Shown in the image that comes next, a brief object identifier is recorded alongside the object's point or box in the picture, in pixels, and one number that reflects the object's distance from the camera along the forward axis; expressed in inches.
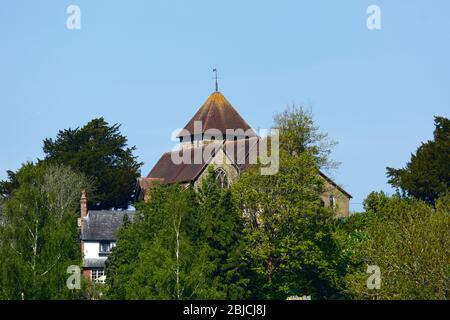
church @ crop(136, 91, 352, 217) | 3599.9
